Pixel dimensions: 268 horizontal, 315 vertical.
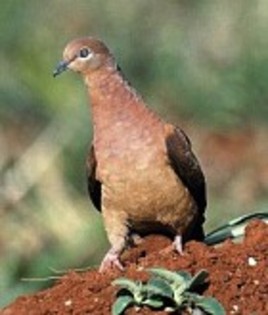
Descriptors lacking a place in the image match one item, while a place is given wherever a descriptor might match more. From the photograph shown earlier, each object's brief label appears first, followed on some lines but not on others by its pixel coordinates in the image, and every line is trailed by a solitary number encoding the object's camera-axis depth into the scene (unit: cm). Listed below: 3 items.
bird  1492
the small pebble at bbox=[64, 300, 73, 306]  1242
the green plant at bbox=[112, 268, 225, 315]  1205
